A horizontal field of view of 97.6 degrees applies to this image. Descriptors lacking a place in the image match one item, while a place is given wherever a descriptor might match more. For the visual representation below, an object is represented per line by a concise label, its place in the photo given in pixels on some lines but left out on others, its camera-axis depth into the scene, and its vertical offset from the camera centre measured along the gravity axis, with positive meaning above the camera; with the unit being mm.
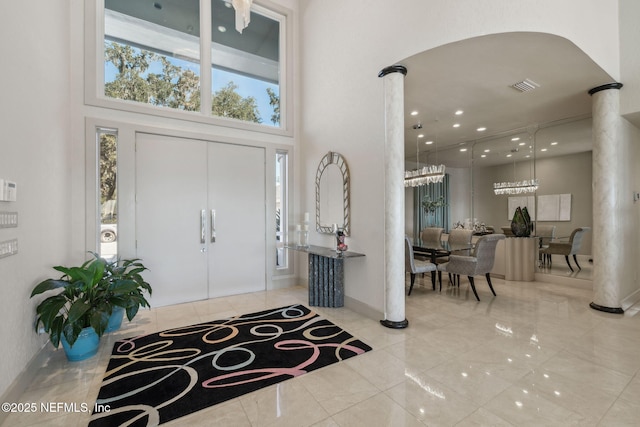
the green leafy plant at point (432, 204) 7305 +247
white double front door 4094 -43
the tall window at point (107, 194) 3848 +291
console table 4039 -972
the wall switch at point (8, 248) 1921 -231
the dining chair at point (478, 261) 4398 -768
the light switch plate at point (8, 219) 1943 -26
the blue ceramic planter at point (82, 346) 2627 -1239
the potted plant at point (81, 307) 2404 -822
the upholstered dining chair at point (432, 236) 6059 -495
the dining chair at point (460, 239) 5844 -559
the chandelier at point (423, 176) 5652 +798
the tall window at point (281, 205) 5207 +172
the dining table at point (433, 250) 4859 -647
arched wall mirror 4102 +318
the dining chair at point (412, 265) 4384 -867
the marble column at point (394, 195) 3297 +221
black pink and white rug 2000 -1353
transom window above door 4055 +2527
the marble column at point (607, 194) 3754 +250
